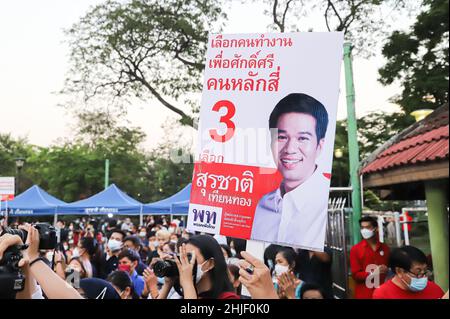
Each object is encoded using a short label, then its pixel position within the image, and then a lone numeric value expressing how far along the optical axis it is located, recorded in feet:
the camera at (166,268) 7.71
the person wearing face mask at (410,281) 9.66
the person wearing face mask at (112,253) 16.37
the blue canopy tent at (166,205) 46.16
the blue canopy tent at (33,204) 45.16
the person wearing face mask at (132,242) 17.99
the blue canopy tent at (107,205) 45.62
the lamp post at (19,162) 42.74
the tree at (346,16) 34.12
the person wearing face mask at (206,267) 7.84
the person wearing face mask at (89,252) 15.66
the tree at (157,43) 36.86
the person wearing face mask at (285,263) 10.52
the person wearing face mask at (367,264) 15.07
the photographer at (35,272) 5.72
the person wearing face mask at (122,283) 11.37
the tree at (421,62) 29.53
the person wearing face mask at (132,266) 14.38
